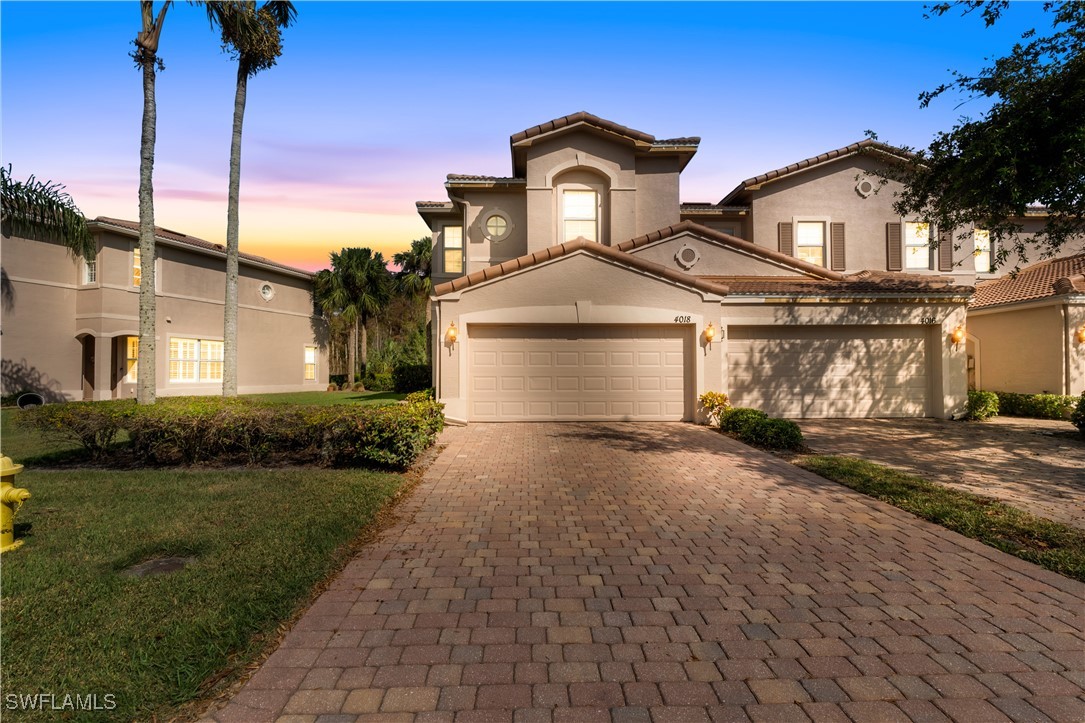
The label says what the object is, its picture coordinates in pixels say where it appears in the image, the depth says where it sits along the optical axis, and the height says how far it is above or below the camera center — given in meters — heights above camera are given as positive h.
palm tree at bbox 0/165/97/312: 10.59 +3.40
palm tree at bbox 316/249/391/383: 28.69 +4.72
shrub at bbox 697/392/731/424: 11.63 -0.96
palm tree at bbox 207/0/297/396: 13.01 +8.69
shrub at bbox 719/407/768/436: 9.99 -1.15
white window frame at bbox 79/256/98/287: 19.08 +3.60
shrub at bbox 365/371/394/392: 25.67 -0.80
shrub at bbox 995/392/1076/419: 12.71 -1.18
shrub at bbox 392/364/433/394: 21.61 -0.47
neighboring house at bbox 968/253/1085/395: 13.37 +0.88
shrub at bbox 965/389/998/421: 12.60 -1.12
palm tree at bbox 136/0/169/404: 11.01 +4.22
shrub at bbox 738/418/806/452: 9.02 -1.33
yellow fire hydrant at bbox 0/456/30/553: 4.18 -1.10
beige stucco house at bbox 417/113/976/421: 12.12 +0.55
